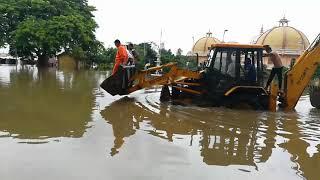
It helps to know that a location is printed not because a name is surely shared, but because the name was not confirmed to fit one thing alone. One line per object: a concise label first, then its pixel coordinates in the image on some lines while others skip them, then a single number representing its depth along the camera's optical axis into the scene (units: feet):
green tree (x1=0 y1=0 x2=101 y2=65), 73.03
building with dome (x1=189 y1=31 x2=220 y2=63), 137.63
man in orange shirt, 26.48
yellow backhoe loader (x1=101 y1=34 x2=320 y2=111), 24.43
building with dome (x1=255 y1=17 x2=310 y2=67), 112.20
